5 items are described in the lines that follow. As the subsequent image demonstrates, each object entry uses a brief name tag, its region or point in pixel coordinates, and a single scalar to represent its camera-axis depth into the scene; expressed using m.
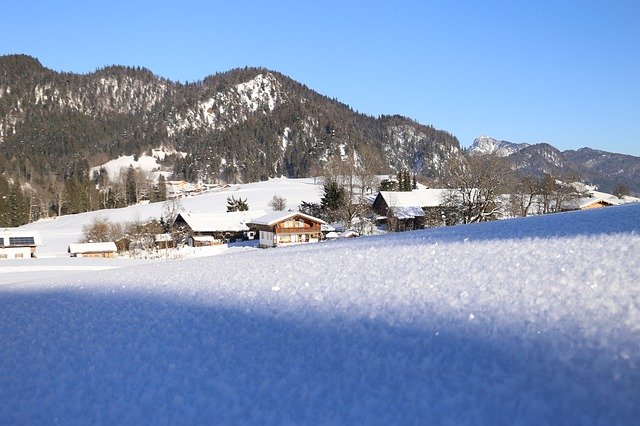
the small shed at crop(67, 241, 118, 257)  52.03
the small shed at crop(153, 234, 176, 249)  57.19
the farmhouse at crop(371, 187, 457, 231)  53.97
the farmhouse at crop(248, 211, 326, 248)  52.12
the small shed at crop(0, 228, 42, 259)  50.94
